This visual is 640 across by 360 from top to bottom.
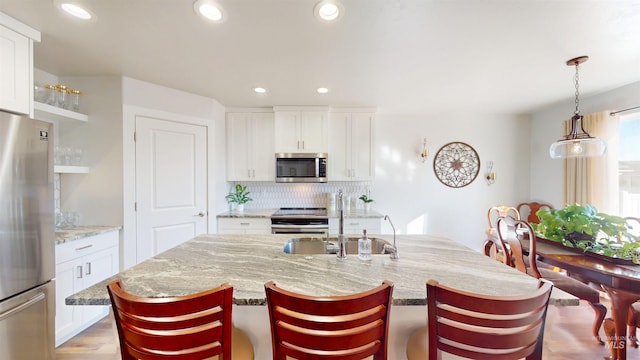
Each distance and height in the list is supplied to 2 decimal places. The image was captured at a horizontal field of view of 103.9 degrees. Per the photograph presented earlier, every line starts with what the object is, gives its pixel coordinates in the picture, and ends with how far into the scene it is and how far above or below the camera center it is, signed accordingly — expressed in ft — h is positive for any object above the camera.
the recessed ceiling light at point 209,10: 4.77 +3.34
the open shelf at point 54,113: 6.56 +1.90
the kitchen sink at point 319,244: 6.47 -1.74
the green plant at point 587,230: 6.04 -1.45
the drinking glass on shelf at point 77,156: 7.96 +0.72
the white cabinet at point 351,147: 12.27 +1.51
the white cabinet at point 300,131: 11.83 +2.22
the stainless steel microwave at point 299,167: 11.73 +0.51
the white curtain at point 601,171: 9.43 +0.24
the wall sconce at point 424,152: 13.25 +1.34
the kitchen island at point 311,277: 3.41 -1.54
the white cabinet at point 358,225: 10.97 -2.08
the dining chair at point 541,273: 6.70 -3.02
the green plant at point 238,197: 12.35 -0.92
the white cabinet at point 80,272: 6.49 -2.64
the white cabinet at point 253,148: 12.19 +1.46
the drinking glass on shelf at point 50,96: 7.18 +2.41
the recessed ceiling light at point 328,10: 4.75 +3.31
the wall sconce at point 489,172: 13.46 +0.28
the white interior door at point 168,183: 8.88 -0.20
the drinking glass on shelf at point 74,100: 7.84 +2.48
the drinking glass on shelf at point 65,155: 7.68 +0.73
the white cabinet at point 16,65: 5.23 +2.49
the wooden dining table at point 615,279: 5.27 -2.25
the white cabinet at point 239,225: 11.09 -2.08
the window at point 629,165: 8.98 +0.43
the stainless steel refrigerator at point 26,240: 4.75 -1.23
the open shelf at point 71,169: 7.19 +0.29
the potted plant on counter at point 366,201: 12.62 -1.18
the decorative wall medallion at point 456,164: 13.48 +0.72
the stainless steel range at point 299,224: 10.70 -1.99
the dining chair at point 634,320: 5.58 -3.22
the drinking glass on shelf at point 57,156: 7.61 +0.69
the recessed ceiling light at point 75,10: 4.86 +3.40
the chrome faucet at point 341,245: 4.75 -1.30
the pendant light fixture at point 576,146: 6.91 +0.89
